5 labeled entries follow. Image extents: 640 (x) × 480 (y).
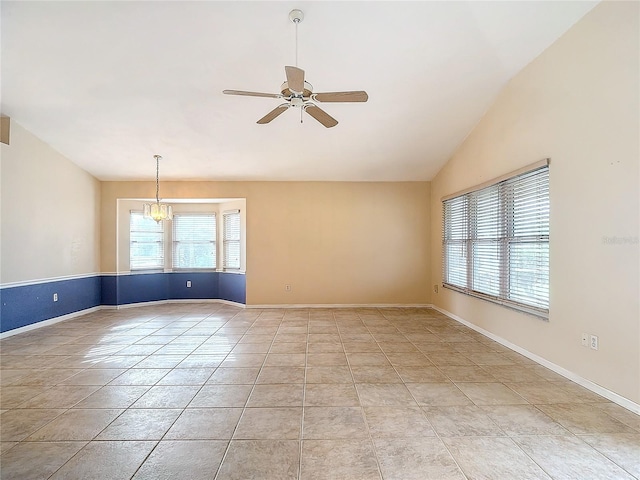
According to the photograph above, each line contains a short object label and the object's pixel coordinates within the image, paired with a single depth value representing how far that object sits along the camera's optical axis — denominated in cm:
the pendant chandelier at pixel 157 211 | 532
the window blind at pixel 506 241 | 337
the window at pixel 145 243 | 662
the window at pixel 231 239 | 670
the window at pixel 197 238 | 705
